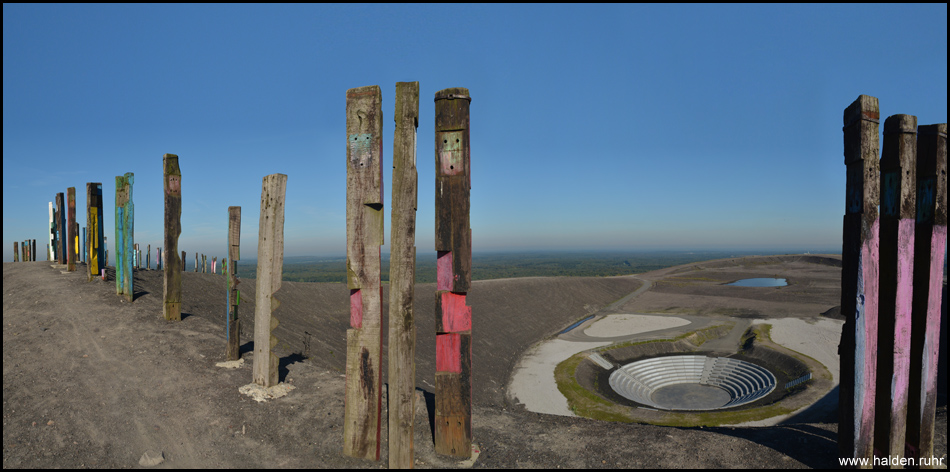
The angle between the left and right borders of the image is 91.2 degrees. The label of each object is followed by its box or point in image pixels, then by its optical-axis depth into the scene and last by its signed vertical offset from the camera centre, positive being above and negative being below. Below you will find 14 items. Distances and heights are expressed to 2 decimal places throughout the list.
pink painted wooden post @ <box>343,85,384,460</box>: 6.75 -0.24
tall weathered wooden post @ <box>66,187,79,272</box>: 19.14 -0.03
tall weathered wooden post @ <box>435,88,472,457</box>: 6.73 -0.52
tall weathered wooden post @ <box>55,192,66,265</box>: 21.73 -0.08
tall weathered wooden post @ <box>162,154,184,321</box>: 13.58 -0.37
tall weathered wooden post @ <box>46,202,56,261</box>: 24.45 -0.76
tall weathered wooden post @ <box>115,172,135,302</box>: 15.06 -0.05
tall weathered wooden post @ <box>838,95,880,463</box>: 6.16 -0.66
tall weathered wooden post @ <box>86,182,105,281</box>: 17.22 -0.06
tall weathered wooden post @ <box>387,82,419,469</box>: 6.57 -0.88
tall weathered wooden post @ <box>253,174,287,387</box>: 9.84 -0.93
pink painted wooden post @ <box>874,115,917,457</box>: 6.25 -0.62
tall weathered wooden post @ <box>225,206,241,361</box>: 11.20 -1.54
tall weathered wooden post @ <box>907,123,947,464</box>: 6.26 -0.75
